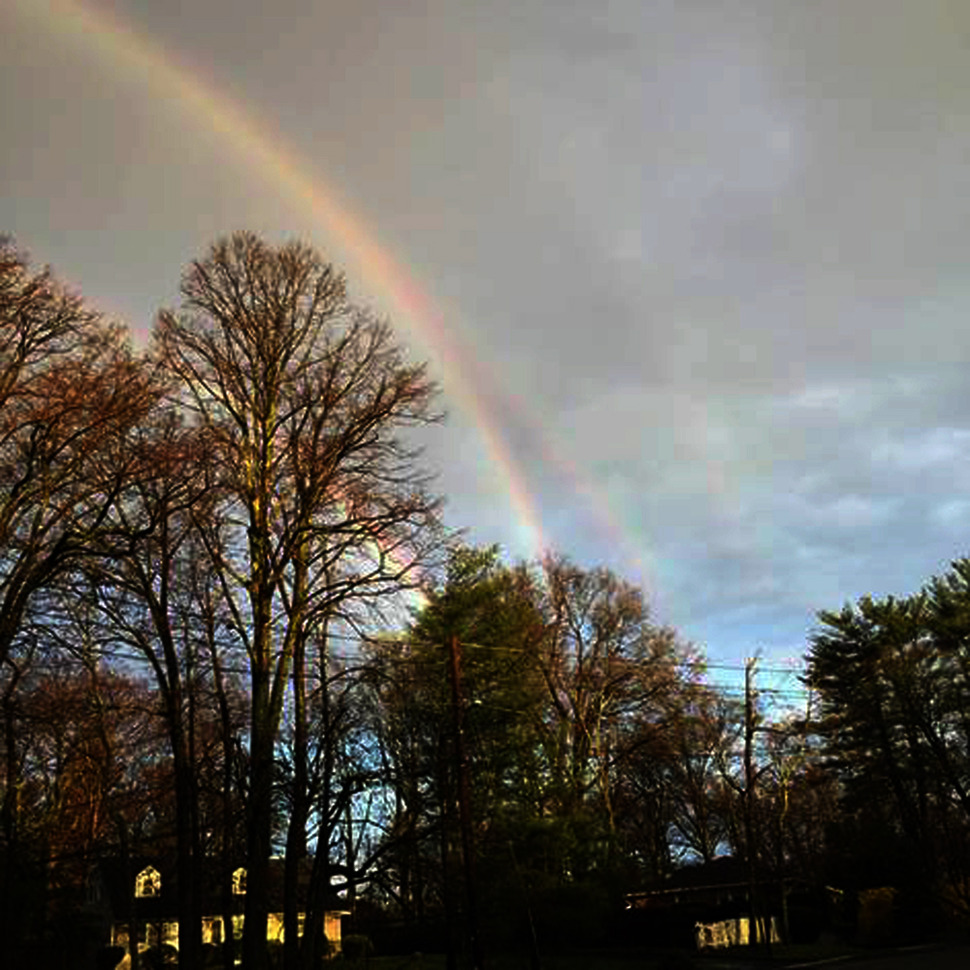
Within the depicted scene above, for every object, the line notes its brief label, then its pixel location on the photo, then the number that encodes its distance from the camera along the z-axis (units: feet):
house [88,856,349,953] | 195.42
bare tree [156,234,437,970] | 83.56
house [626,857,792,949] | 152.61
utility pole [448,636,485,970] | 79.41
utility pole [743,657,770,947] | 139.90
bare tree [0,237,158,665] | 65.77
